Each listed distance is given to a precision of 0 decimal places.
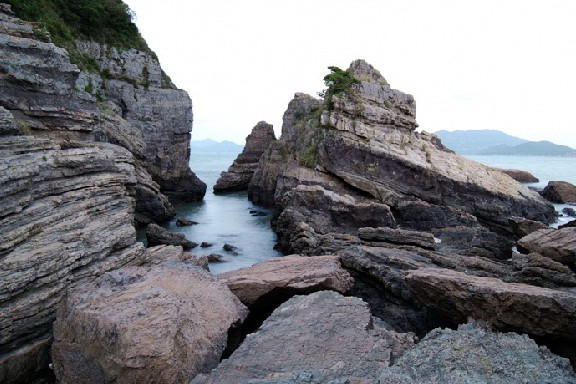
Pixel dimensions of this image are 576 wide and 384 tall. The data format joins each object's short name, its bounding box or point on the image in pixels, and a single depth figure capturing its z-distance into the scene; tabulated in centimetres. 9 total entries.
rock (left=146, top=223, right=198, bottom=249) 2744
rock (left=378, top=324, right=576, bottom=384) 646
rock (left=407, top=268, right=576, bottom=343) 783
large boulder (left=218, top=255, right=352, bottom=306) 1147
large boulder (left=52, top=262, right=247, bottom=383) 787
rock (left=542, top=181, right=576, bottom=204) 5422
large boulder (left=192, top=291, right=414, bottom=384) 728
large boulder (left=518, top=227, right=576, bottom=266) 1026
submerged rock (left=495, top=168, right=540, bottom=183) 8094
